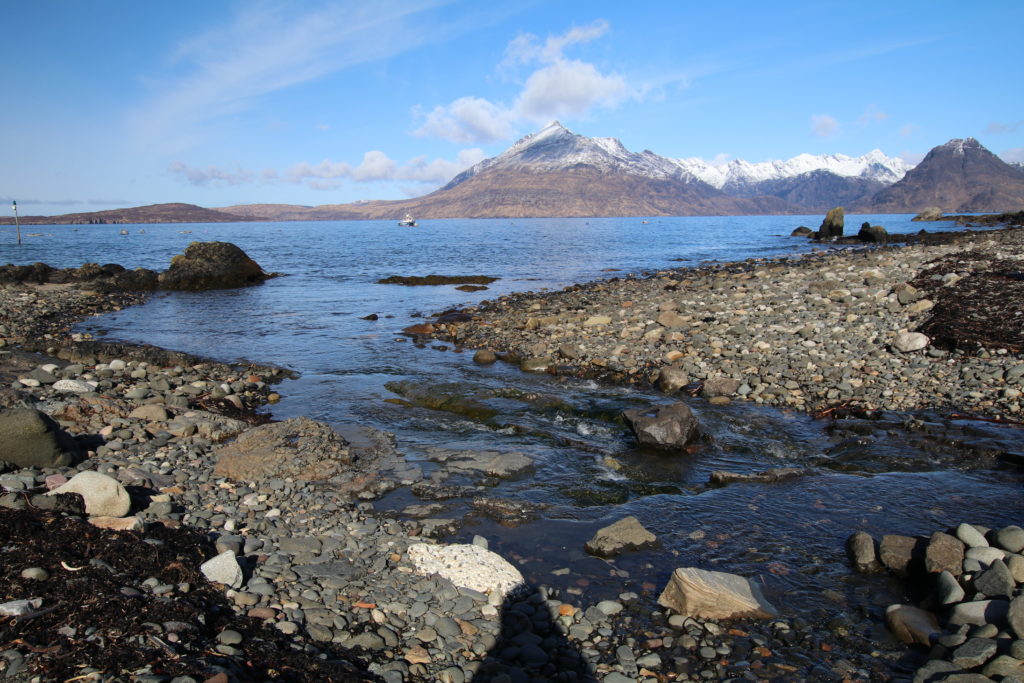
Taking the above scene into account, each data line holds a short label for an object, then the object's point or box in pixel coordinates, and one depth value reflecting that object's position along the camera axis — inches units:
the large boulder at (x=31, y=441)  277.3
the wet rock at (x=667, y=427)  377.4
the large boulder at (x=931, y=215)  4050.2
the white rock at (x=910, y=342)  508.7
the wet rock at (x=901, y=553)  240.8
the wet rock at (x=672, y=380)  506.9
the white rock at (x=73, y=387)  436.8
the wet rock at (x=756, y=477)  333.1
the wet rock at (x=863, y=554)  244.8
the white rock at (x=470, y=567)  225.9
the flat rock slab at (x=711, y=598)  213.5
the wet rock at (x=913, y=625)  199.3
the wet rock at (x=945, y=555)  227.8
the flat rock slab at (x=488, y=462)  346.6
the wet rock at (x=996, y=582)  205.5
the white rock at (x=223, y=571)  207.5
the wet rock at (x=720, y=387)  481.6
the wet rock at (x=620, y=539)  258.8
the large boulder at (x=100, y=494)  237.6
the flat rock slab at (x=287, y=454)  321.1
